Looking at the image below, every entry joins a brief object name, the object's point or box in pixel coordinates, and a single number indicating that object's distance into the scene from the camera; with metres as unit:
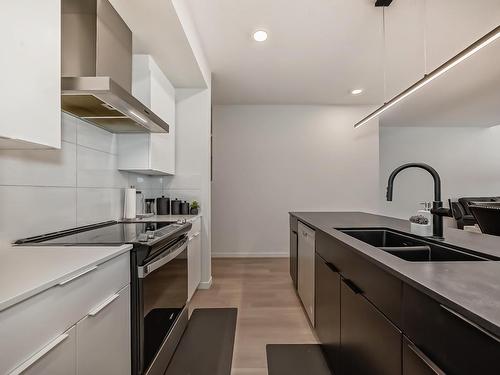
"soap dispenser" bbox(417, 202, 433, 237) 1.54
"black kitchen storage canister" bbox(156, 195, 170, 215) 3.18
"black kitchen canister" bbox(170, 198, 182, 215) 3.23
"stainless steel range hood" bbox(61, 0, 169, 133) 1.48
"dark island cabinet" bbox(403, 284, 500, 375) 0.55
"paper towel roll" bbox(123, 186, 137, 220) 2.57
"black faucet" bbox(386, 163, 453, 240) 1.45
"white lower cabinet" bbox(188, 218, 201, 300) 2.66
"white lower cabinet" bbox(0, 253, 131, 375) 0.70
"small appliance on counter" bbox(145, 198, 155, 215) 3.08
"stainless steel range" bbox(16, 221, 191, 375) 1.35
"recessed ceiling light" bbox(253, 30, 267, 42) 2.66
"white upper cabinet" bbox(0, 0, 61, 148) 0.97
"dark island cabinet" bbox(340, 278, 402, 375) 0.90
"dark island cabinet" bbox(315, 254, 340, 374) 1.53
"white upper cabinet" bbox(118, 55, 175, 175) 2.47
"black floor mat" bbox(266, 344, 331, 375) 1.79
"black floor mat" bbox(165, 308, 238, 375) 1.81
